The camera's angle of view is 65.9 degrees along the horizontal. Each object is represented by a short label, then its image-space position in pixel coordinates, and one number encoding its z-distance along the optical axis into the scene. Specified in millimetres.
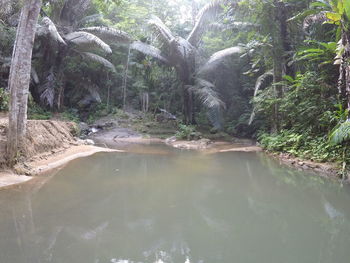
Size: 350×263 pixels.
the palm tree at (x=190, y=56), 14023
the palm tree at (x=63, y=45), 13740
